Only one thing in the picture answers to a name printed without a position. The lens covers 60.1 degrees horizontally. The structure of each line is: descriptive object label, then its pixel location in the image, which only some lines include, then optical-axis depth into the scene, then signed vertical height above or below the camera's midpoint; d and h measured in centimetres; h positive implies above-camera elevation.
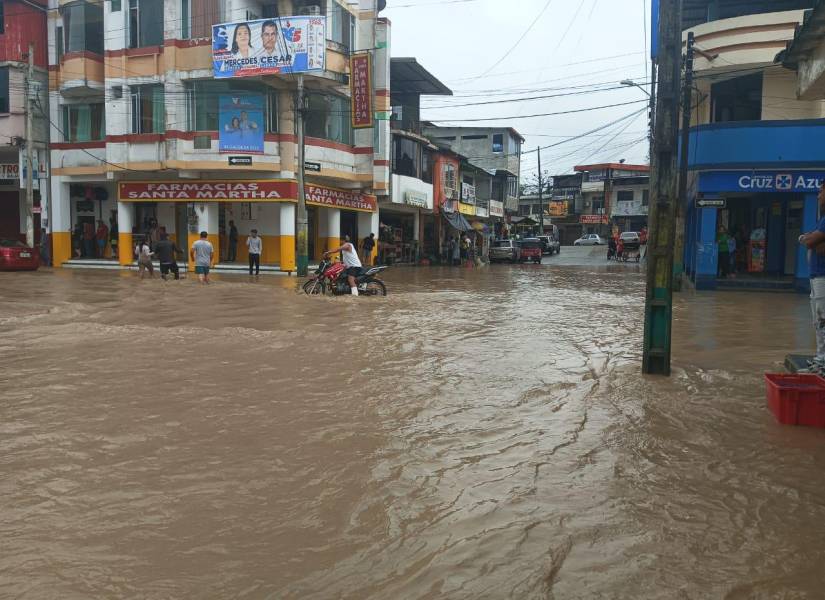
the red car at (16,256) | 2519 -48
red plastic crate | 605 -131
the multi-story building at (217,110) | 2570 +515
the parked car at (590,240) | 6975 +80
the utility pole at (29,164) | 2712 +298
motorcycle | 1747 -87
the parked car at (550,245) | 5418 +22
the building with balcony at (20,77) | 2830 +659
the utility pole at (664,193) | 812 +65
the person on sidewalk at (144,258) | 2252 -45
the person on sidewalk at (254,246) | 2488 -4
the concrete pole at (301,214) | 2420 +108
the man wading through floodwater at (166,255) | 2125 -33
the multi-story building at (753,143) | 2022 +306
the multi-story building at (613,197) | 6475 +495
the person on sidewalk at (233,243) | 2950 +7
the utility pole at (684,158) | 1994 +255
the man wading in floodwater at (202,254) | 2030 -28
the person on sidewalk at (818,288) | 654 -36
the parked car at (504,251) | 4309 -22
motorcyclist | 1719 -47
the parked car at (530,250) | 4372 -15
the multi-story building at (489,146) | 5675 +811
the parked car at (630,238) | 4344 +65
